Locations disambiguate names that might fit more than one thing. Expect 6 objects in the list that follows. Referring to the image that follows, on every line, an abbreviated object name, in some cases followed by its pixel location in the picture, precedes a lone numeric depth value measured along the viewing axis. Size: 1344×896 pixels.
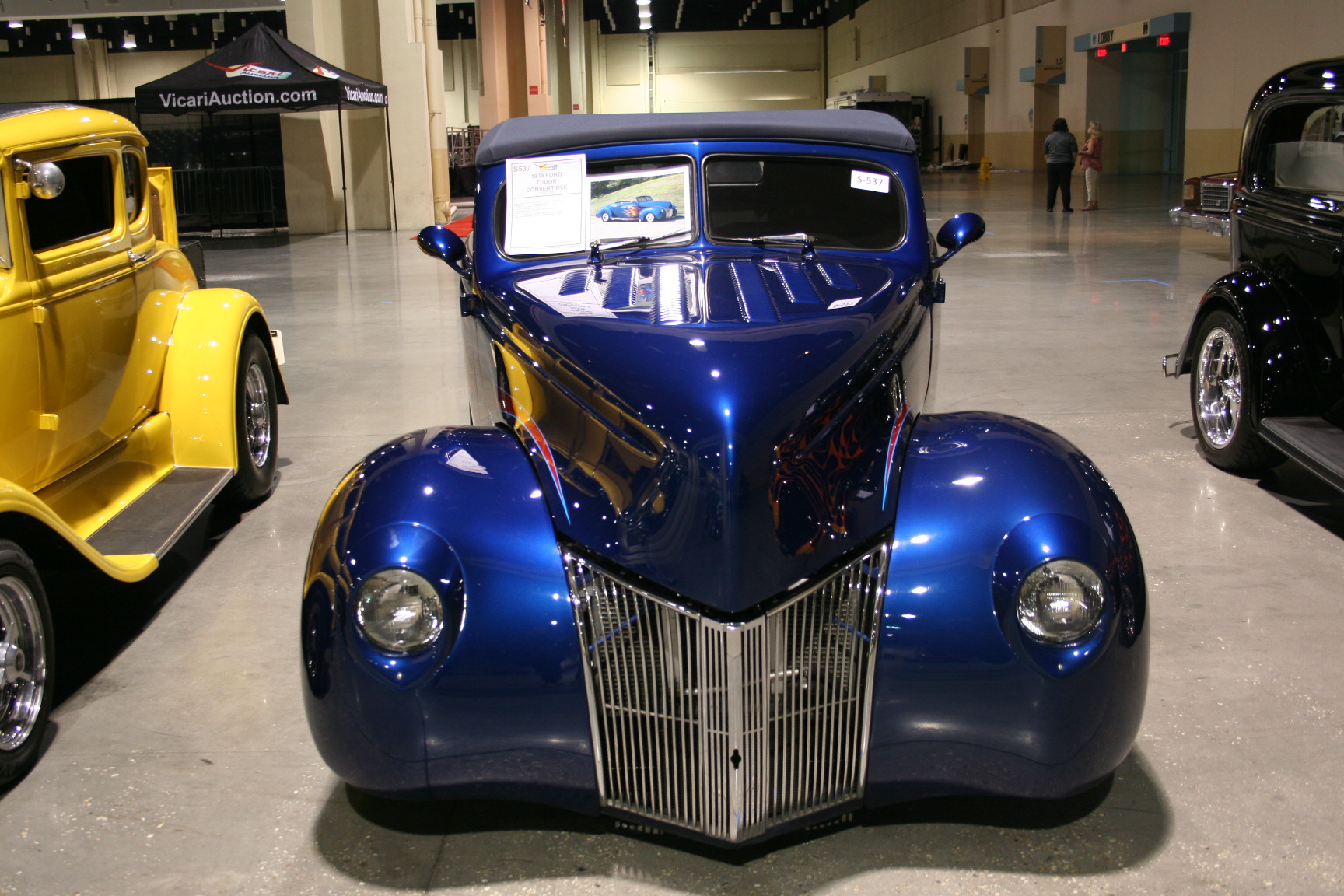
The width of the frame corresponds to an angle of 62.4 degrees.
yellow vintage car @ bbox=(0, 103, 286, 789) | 2.82
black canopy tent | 14.64
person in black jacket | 17.03
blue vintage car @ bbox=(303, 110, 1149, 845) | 2.13
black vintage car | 4.32
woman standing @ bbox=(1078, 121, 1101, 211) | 17.30
